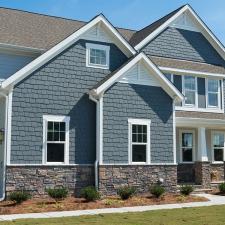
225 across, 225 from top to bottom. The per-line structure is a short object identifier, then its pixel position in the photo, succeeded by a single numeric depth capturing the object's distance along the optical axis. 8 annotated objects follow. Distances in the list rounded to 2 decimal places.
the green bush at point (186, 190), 18.05
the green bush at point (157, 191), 16.95
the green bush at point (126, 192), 16.47
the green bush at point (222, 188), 19.52
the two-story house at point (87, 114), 16.52
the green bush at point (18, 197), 14.70
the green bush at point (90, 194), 15.50
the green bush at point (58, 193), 15.38
